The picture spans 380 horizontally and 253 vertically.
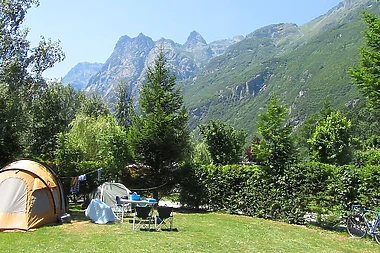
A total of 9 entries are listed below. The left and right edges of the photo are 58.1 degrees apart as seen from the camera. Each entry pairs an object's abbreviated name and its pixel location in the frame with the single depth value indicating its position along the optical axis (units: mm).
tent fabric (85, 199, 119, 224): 13883
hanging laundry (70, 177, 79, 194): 16422
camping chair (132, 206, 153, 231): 12109
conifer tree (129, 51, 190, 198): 19125
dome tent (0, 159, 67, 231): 11875
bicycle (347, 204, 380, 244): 11250
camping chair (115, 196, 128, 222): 14759
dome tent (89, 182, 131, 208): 16141
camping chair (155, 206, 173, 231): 12219
